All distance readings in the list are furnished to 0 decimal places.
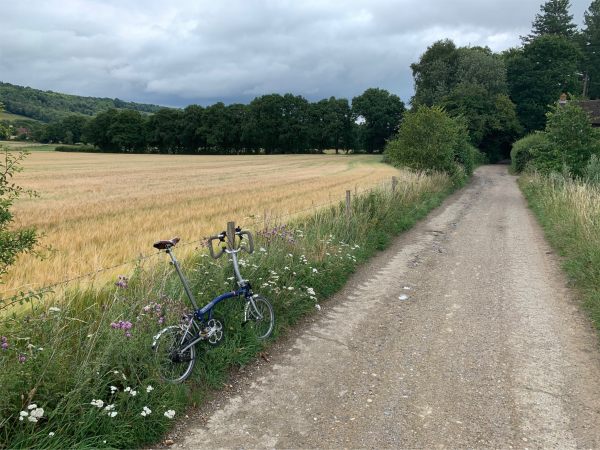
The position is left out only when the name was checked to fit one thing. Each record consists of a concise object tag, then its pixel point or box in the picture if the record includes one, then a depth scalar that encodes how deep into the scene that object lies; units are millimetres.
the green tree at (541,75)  61688
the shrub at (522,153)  37750
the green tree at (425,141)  23641
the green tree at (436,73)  55531
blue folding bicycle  4215
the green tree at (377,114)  84250
